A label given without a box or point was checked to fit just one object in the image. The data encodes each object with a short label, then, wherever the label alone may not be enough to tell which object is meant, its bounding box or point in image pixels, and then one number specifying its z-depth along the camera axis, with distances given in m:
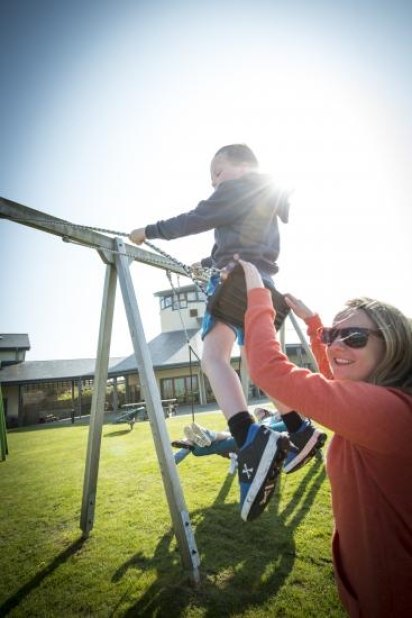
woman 1.21
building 27.31
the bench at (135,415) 16.39
